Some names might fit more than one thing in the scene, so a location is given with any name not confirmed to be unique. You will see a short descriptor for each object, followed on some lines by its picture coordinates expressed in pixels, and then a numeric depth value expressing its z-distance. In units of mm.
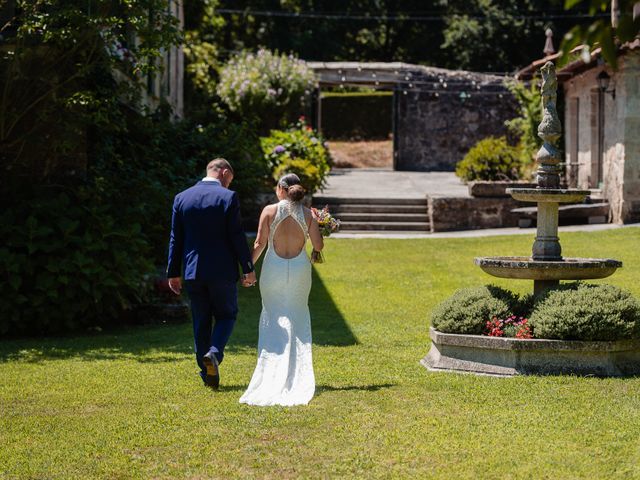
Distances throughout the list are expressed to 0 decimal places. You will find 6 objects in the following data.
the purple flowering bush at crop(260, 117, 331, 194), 21578
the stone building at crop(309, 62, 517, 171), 31422
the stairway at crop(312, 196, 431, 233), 21031
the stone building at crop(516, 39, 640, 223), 19266
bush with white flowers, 27953
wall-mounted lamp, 19906
